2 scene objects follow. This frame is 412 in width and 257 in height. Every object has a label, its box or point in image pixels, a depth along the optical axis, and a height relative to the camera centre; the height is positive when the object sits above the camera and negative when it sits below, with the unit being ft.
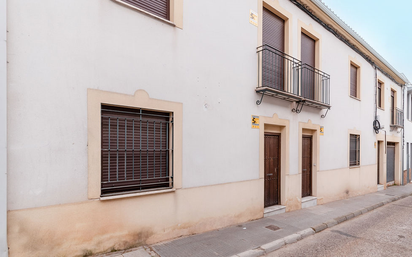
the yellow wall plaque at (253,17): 19.25 +9.18
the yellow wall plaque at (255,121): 19.30 +0.69
